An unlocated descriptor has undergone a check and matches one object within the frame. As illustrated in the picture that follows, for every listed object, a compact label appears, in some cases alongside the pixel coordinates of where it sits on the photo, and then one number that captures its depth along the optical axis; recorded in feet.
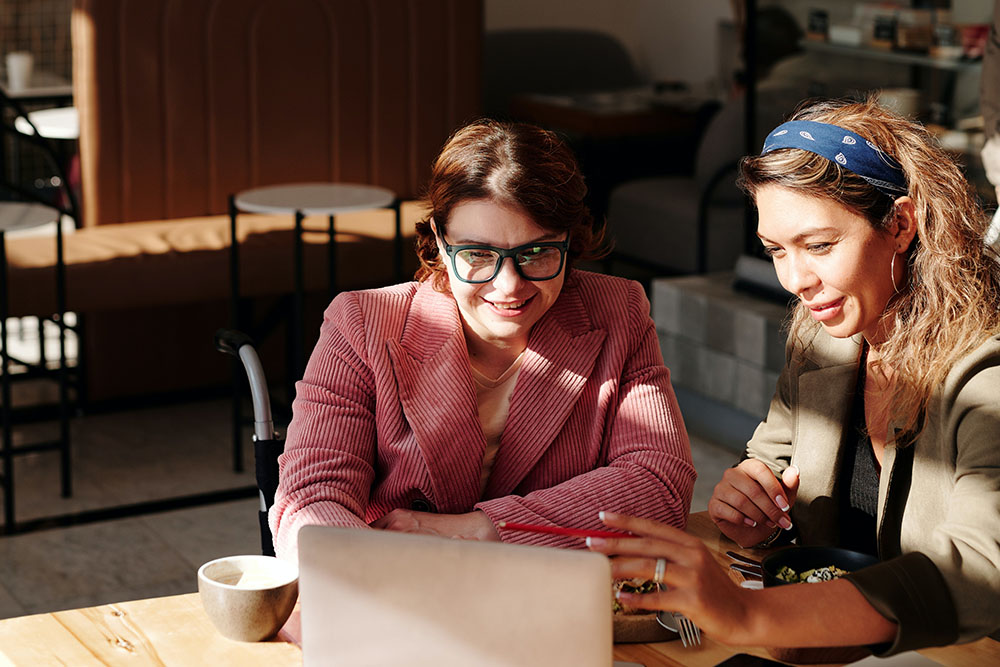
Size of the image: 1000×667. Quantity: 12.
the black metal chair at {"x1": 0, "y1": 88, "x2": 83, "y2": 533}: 13.17
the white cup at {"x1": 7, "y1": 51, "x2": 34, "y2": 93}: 19.91
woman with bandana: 6.69
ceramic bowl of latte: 7.21
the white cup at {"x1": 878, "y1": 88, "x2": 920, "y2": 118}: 15.55
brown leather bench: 15.54
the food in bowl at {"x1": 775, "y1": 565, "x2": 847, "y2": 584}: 7.29
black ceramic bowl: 7.32
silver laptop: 6.29
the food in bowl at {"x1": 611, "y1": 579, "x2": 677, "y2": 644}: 7.22
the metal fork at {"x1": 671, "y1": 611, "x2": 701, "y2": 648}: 7.20
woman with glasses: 8.00
